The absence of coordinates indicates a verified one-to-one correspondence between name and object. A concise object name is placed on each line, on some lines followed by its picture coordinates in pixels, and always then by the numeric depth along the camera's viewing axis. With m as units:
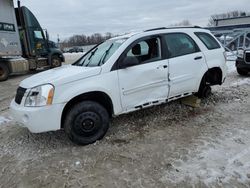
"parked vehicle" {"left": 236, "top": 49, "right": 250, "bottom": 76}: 6.55
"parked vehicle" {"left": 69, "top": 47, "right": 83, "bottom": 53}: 37.73
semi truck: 9.03
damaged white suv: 2.78
